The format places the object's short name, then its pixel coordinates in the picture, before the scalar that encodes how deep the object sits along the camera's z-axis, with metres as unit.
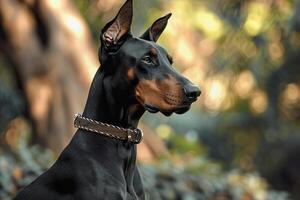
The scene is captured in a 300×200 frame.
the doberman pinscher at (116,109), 6.49
